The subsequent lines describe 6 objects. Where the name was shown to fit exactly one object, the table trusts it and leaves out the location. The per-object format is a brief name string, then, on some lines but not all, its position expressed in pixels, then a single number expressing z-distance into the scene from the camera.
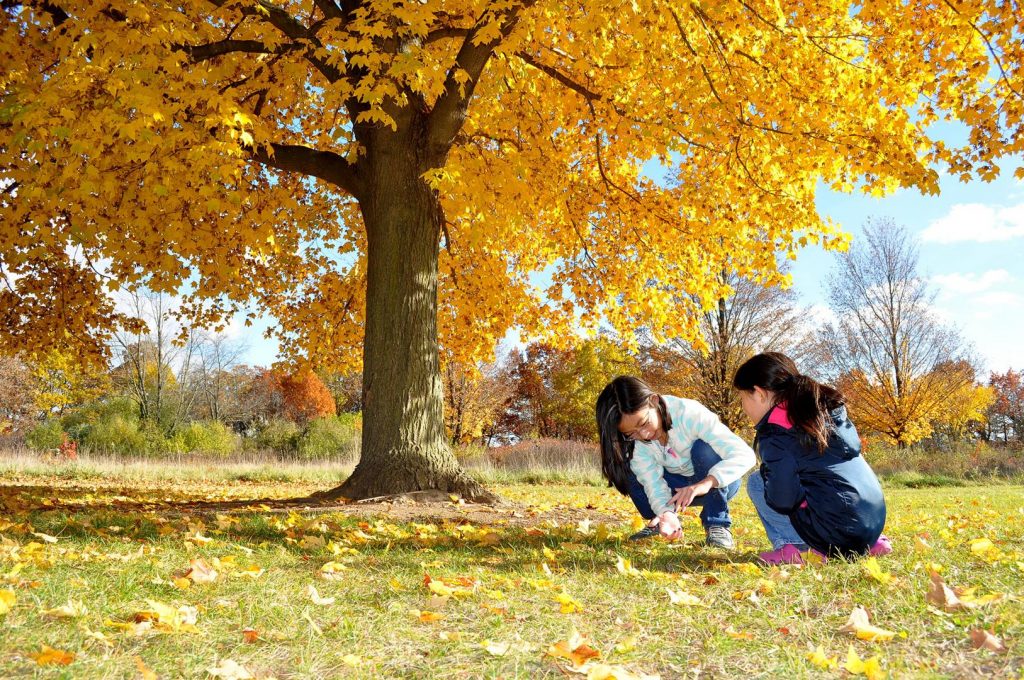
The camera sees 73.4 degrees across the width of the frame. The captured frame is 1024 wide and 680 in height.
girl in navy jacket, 3.17
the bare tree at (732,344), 18.45
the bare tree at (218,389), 42.44
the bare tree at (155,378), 29.69
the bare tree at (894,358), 22.16
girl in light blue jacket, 3.94
